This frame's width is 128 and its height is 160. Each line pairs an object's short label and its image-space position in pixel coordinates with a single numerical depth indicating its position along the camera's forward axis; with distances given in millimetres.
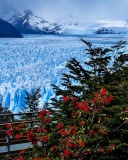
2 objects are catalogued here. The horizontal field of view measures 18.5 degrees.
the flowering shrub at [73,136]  7976
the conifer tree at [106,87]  10250
